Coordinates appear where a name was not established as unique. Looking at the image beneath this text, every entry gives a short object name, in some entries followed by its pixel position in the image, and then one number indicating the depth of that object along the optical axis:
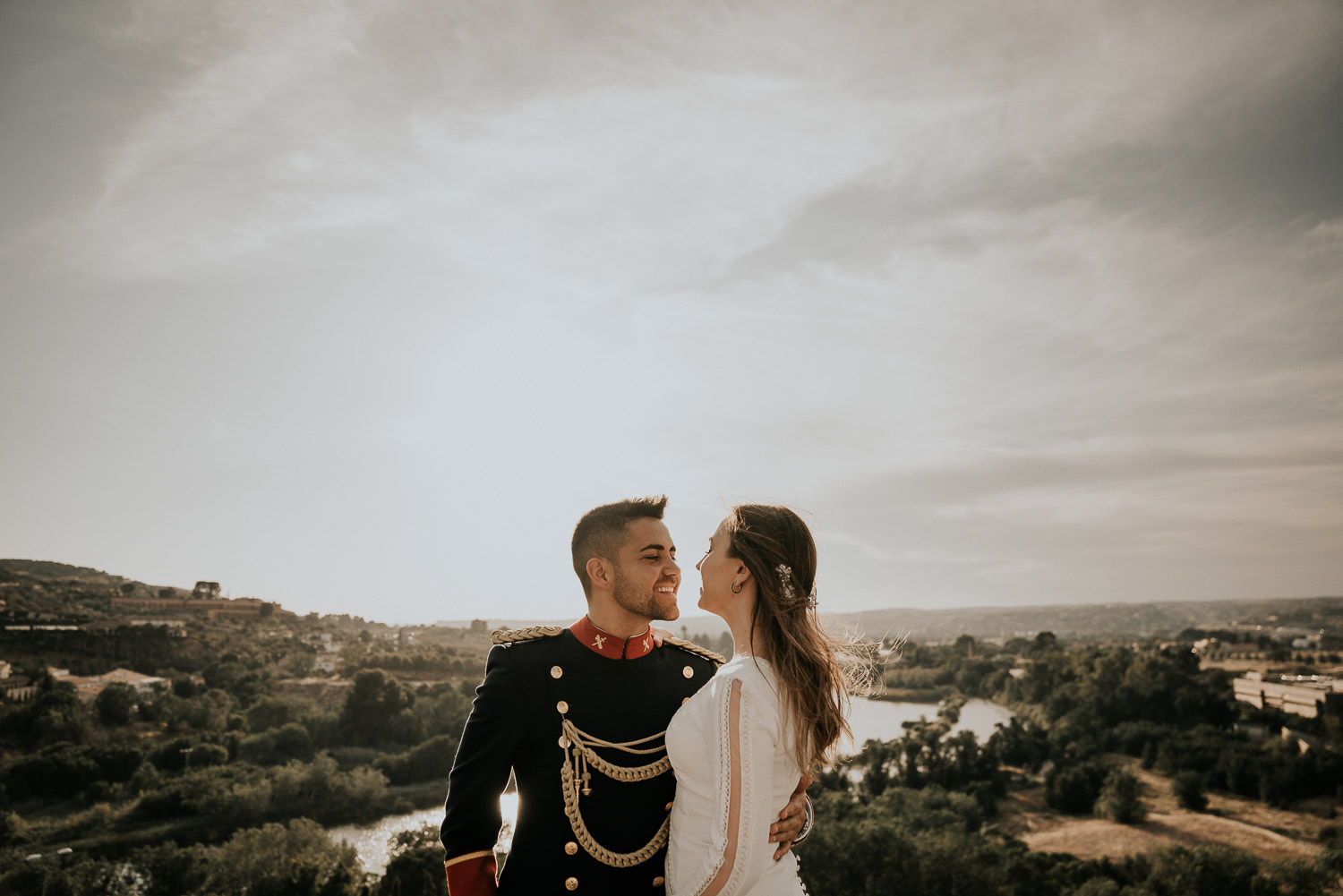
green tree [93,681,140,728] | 48.97
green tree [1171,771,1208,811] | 49.44
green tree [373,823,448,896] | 28.11
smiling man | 2.91
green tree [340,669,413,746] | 51.97
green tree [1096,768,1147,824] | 47.16
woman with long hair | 2.61
